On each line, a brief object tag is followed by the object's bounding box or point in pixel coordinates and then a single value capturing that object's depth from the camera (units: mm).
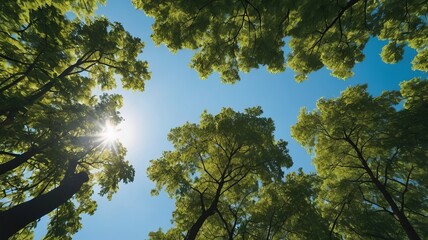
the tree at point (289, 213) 11216
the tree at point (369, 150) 12000
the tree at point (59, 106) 7086
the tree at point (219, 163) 12156
